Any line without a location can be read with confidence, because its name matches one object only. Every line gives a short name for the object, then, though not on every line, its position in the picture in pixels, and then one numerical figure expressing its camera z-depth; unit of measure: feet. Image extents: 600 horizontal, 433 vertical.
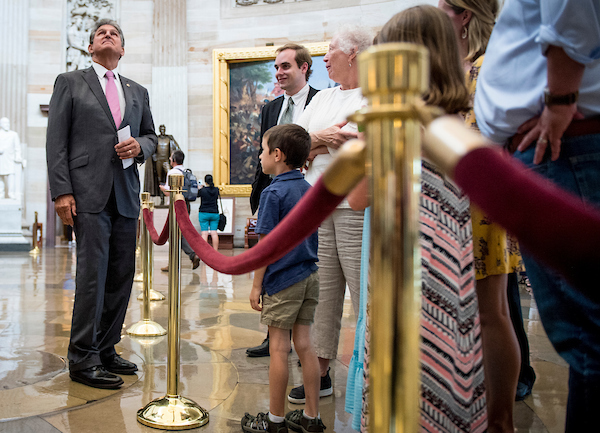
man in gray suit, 9.53
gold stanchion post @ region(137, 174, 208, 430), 7.51
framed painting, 46.44
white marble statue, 42.22
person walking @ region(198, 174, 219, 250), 30.76
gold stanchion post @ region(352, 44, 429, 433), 2.27
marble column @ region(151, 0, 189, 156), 47.42
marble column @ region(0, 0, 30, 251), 47.01
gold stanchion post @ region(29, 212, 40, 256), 37.35
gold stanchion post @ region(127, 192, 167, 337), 13.19
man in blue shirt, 3.85
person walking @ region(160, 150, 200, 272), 23.99
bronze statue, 36.86
